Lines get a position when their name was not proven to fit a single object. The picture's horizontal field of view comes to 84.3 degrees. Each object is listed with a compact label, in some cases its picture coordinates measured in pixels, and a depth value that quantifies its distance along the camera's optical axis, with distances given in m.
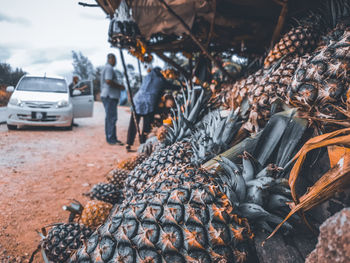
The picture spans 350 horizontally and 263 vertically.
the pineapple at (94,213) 2.16
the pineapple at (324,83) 1.28
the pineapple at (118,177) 3.07
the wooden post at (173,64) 5.14
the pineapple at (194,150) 1.74
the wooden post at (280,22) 2.83
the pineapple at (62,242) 1.72
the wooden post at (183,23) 3.41
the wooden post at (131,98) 5.28
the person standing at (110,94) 6.41
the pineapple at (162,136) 3.09
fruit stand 0.98
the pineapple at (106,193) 2.70
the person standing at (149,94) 5.88
